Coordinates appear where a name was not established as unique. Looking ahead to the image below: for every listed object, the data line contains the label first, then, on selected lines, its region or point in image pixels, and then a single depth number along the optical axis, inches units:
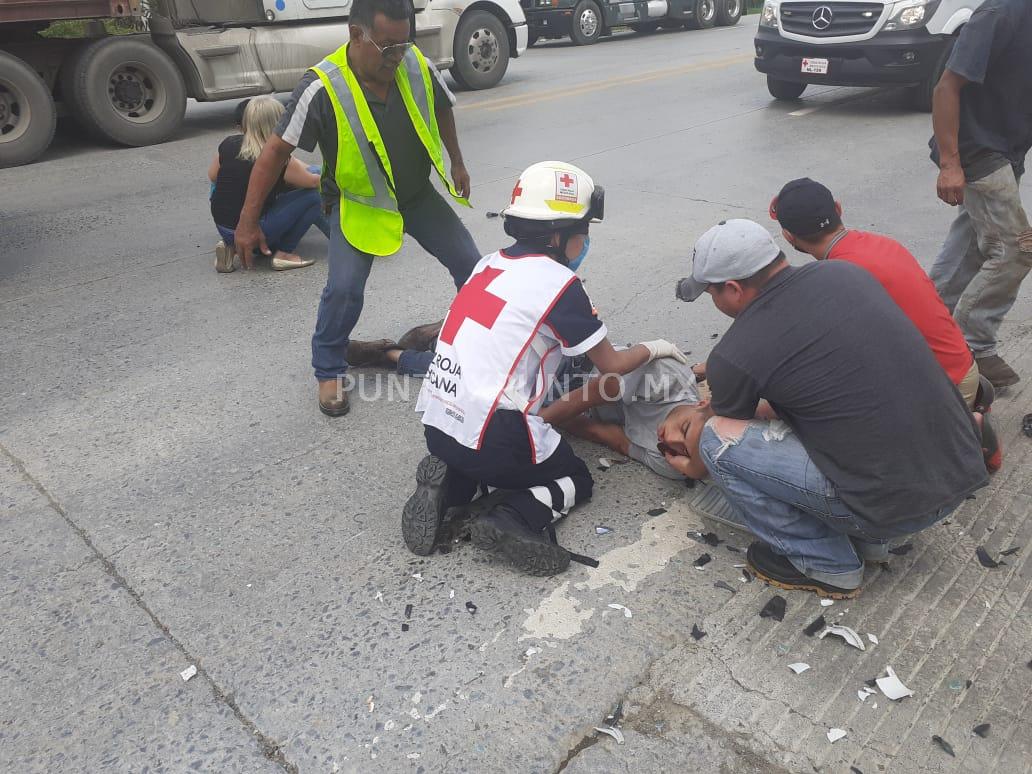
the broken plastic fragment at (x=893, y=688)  97.6
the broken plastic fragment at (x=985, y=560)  117.6
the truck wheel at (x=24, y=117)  349.7
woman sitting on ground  231.6
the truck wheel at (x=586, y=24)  679.7
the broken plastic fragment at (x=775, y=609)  110.6
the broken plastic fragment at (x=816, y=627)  107.6
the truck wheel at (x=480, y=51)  483.8
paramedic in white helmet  119.6
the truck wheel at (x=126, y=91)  366.3
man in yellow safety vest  150.6
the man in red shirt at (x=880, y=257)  125.8
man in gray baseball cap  102.2
